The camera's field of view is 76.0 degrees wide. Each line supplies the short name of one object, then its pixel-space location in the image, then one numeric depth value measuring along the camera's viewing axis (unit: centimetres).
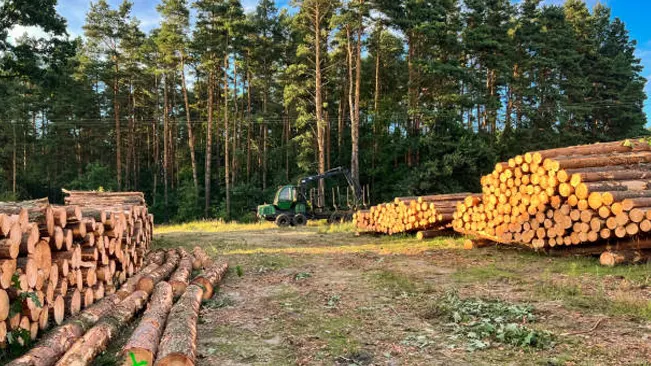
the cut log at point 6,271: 370
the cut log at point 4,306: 358
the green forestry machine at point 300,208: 1953
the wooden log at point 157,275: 617
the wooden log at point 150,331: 343
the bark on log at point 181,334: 329
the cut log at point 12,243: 384
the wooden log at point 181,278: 614
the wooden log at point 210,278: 615
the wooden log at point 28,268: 405
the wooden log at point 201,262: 859
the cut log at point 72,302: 482
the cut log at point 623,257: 692
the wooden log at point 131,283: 581
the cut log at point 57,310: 450
